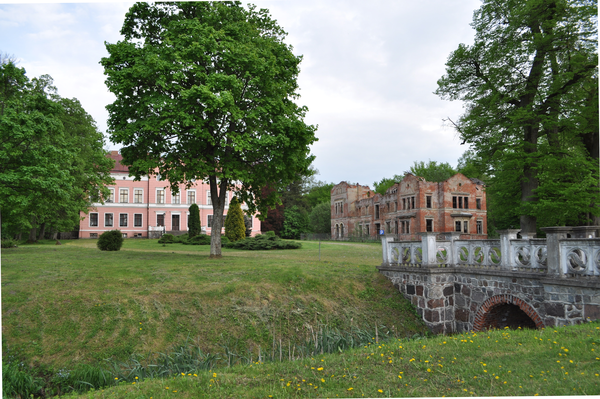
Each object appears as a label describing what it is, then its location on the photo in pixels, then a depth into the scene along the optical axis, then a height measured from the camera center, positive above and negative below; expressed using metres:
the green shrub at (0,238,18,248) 21.69 -0.89
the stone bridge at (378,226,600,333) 7.93 -1.36
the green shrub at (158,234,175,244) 31.14 -1.07
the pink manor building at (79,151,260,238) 46.25 +1.89
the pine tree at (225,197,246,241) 31.34 -0.03
